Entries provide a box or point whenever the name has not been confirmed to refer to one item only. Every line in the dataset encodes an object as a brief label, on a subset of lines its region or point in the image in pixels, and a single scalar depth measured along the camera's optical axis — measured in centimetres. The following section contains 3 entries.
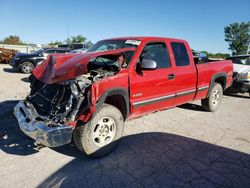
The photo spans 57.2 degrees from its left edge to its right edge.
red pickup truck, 327
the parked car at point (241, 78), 842
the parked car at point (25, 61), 1284
